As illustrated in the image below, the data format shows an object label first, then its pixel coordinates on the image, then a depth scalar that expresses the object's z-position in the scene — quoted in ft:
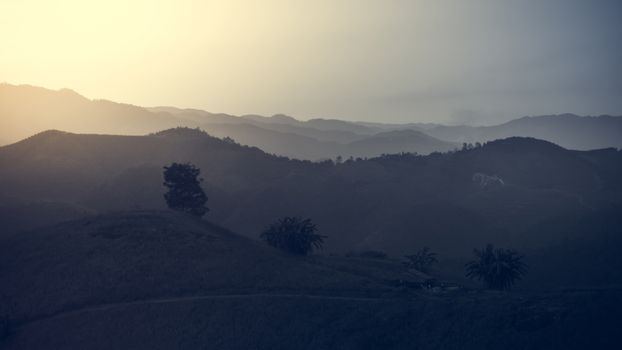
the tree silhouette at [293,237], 288.10
